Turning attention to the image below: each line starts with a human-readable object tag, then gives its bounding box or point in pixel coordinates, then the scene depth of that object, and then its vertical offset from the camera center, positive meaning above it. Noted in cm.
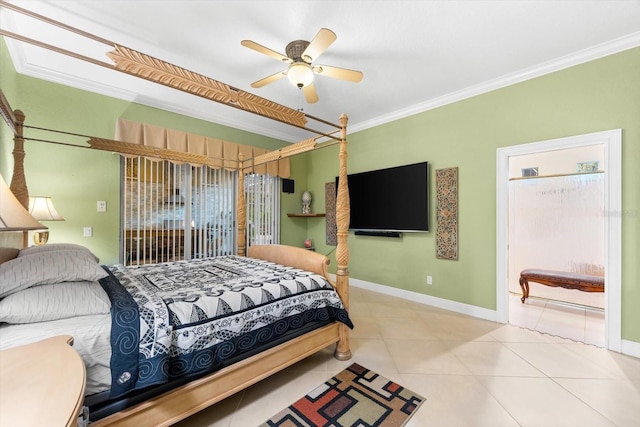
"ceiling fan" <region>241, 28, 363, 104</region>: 200 +126
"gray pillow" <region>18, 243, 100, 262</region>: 167 -24
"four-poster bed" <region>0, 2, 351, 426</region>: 132 -48
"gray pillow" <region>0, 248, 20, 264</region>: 150 -25
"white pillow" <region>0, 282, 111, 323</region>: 111 -42
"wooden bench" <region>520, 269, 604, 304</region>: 314 -87
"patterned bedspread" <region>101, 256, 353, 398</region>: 122 -60
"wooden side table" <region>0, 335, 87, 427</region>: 58 -45
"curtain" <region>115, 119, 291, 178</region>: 312 +96
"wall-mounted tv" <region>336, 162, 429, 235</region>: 354 +20
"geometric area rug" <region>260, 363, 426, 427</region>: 154 -125
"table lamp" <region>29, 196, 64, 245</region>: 224 +3
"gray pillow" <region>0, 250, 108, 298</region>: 119 -29
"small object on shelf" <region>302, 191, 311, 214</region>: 504 +23
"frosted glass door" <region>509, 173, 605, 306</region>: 345 -21
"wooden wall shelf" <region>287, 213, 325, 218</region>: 473 -4
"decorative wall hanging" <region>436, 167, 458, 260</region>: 328 +0
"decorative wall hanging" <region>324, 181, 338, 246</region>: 470 +3
